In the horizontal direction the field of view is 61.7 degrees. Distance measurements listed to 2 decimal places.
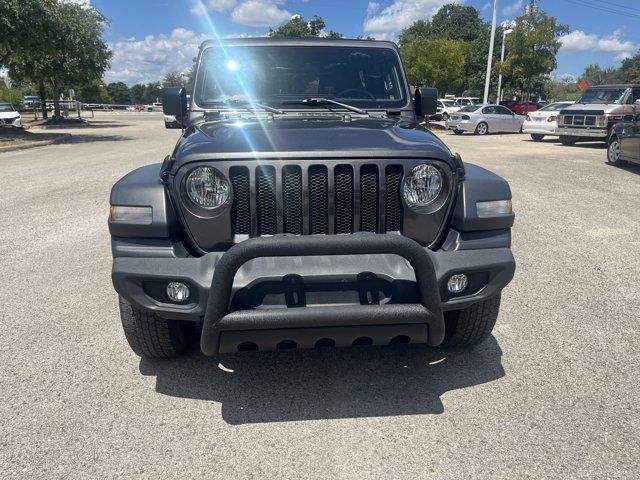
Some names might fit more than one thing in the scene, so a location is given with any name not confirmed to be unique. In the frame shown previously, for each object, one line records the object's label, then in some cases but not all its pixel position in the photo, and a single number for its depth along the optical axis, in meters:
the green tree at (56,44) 17.23
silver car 23.23
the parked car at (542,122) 18.67
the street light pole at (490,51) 29.20
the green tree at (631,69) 85.75
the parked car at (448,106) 26.92
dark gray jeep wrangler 2.41
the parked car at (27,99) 59.61
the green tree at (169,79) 105.28
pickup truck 15.78
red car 34.25
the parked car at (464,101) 36.26
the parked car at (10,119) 21.94
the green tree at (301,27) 63.71
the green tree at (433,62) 33.00
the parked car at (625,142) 10.71
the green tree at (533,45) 30.91
